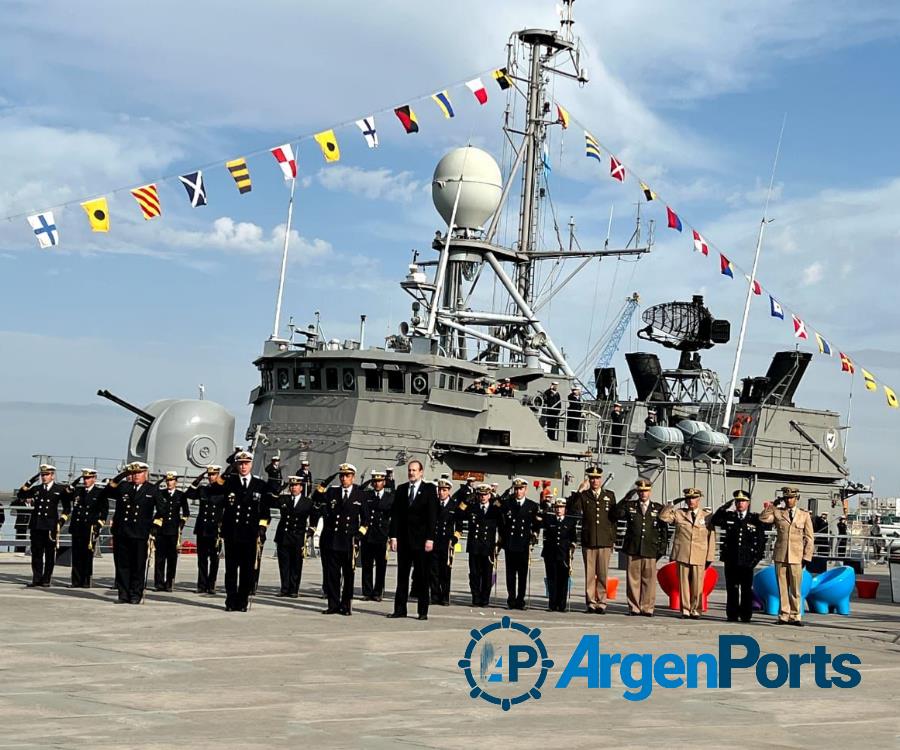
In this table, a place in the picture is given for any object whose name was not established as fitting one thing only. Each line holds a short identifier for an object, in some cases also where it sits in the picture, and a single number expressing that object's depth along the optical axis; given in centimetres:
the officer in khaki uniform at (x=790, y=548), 1328
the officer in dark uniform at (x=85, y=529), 1385
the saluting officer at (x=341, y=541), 1221
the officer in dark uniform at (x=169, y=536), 1370
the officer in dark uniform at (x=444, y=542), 1365
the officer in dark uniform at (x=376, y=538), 1331
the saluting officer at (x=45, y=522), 1389
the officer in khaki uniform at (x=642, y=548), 1349
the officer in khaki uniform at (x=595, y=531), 1359
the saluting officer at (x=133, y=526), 1248
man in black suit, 1198
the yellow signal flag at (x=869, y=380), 2778
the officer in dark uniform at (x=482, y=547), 1403
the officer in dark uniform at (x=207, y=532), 1391
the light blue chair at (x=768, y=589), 1436
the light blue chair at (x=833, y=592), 1462
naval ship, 2497
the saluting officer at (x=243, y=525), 1208
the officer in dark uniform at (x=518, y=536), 1384
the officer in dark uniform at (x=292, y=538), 1396
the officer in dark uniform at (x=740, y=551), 1302
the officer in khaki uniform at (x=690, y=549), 1348
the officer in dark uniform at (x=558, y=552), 1368
